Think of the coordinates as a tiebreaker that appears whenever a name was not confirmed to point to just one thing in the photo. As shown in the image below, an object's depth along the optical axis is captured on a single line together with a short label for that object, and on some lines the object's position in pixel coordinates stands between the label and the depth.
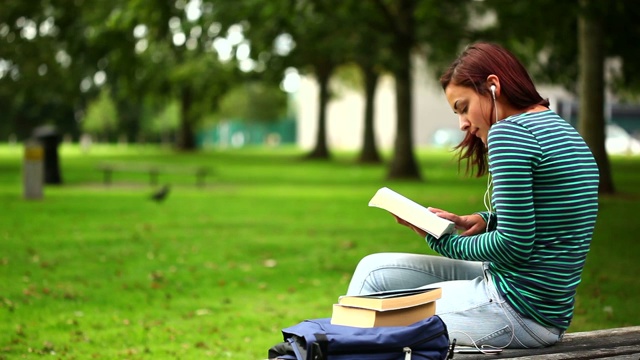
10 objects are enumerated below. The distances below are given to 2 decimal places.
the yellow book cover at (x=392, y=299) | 3.38
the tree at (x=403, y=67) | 26.88
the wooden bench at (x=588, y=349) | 3.67
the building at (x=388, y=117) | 74.06
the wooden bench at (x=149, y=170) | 24.06
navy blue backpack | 3.26
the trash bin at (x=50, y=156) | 24.17
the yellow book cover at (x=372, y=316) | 3.39
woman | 3.52
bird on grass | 18.88
